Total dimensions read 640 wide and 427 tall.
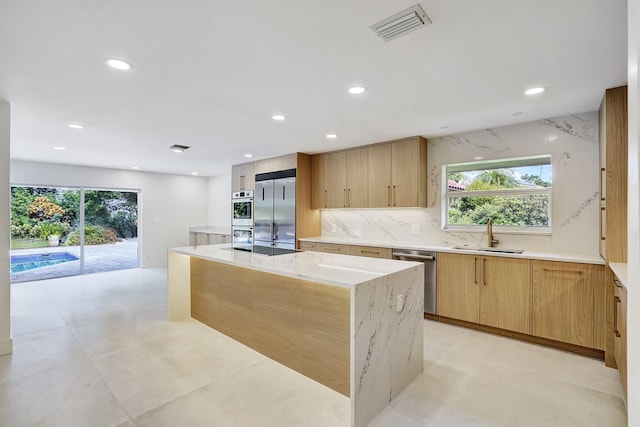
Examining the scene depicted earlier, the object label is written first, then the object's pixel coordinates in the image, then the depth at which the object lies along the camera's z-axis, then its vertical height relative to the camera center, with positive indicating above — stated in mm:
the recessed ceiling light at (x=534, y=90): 2535 +1042
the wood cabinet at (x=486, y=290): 3100 -832
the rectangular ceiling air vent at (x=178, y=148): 4656 +1062
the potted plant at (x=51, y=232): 6039 -315
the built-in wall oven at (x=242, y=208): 6035 +146
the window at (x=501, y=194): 3525 +241
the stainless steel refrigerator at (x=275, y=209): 5246 +107
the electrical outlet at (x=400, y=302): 2172 -639
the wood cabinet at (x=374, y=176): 4160 +578
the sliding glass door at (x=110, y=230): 6574 -315
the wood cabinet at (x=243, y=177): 6039 +784
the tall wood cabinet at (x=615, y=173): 2490 +328
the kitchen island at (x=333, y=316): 1867 -796
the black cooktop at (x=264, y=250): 3136 -388
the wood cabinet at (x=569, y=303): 2697 -833
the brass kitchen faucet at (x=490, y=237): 3695 -291
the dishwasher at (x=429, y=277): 3691 -772
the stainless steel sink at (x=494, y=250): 3365 -424
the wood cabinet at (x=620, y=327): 2111 -875
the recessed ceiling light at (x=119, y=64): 2051 +1049
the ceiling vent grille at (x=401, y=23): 1557 +1032
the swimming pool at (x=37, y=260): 5949 -882
